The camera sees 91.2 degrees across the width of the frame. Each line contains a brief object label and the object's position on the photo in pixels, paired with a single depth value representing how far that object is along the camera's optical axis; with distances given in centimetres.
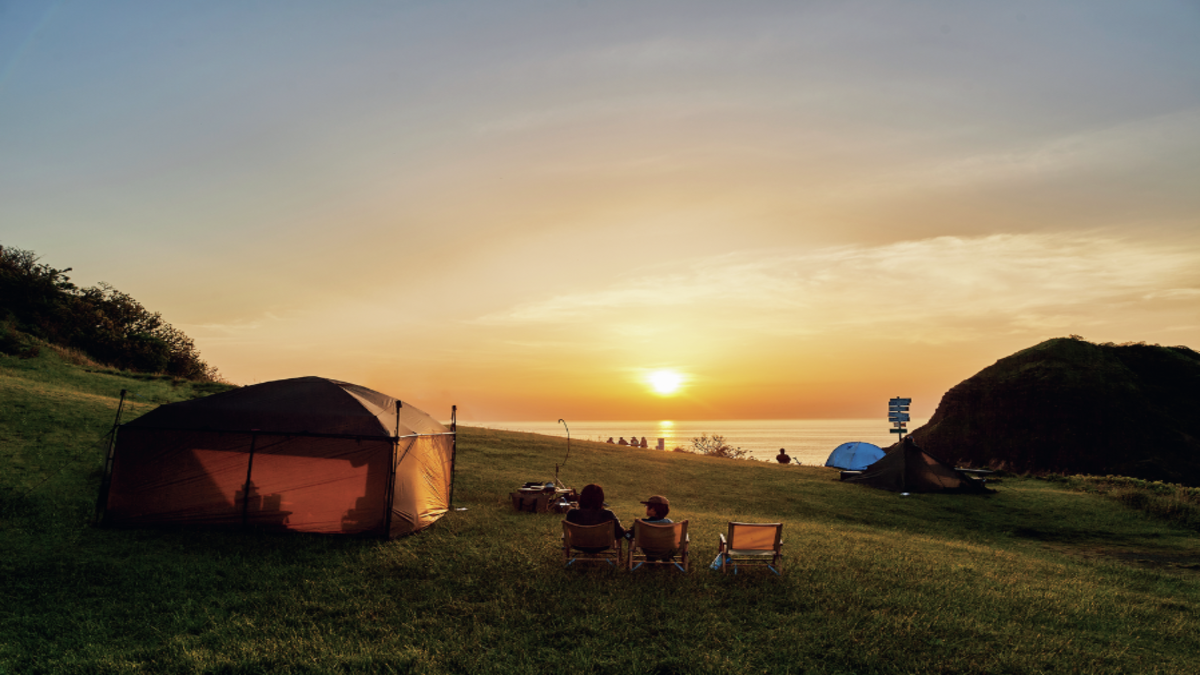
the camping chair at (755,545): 1019
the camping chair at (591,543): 1031
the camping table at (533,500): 1648
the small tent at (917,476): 2598
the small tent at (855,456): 3650
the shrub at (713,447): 5729
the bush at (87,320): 4250
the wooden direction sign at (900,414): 3219
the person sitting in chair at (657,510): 1045
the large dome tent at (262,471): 1304
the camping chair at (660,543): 1007
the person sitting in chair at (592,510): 1066
